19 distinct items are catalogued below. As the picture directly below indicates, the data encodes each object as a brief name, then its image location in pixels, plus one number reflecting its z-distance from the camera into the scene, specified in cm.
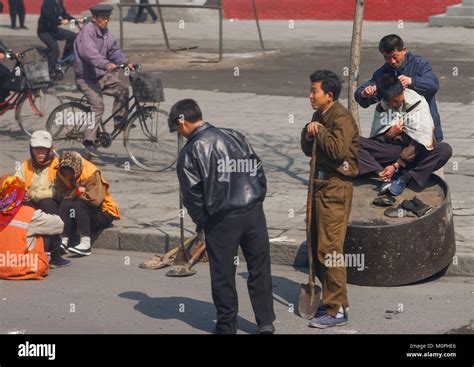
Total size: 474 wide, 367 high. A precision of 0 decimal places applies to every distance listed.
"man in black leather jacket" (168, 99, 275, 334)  1179
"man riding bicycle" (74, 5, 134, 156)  2136
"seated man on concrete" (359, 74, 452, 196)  1444
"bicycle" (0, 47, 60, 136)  2420
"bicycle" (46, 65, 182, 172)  2078
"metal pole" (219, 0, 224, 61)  3400
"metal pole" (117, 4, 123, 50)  3520
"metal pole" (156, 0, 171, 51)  3707
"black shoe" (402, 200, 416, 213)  1419
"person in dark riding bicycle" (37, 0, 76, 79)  3068
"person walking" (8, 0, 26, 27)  4810
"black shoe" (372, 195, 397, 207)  1447
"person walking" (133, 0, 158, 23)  4890
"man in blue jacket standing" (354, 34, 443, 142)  1455
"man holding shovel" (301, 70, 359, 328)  1255
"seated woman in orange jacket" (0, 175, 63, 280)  1511
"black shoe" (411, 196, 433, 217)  1408
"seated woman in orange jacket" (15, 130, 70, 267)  1637
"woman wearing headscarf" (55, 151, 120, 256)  1639
